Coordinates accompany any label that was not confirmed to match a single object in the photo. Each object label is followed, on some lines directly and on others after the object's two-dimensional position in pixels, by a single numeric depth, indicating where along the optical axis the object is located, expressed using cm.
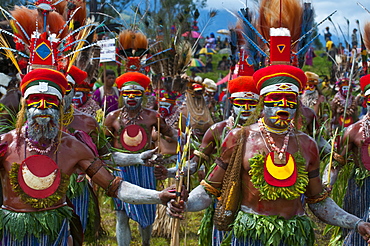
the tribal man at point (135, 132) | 713
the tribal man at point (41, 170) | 400
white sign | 782
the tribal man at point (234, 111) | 564
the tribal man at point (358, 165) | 572
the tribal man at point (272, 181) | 407
